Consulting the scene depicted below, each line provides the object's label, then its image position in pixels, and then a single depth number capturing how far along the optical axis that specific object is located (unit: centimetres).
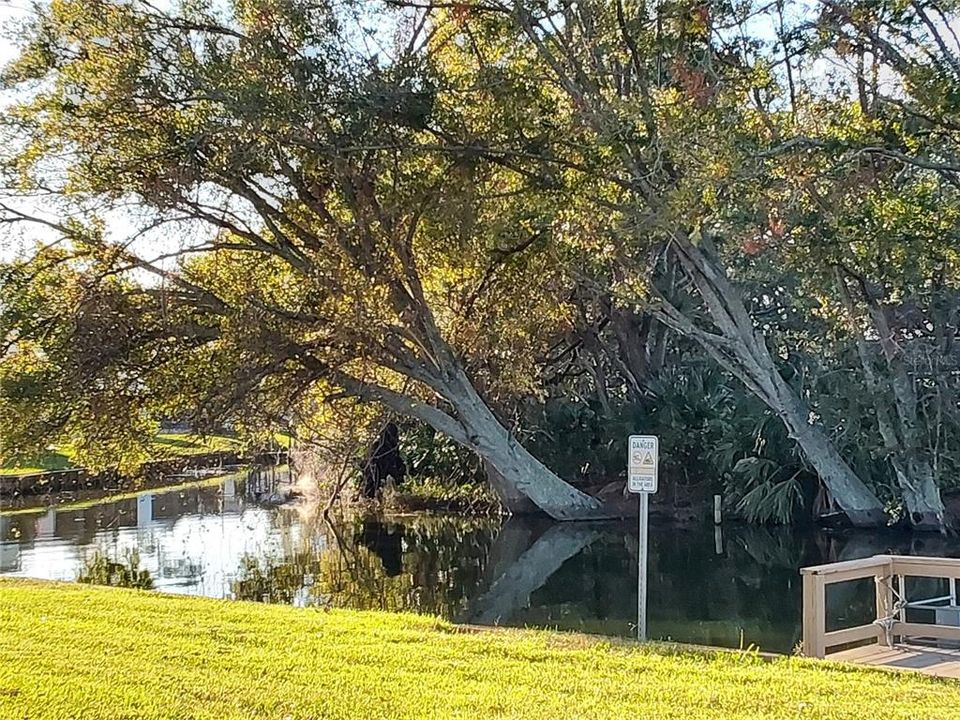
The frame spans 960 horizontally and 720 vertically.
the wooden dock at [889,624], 819
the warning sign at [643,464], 979
